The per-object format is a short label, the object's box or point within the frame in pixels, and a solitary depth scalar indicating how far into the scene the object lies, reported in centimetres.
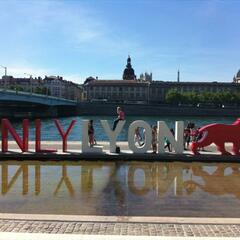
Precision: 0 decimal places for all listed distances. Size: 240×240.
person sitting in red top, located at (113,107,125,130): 1133
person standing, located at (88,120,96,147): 1247
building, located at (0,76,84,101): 10525
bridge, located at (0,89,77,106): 4466
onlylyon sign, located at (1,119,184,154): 1083
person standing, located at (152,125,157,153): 1118
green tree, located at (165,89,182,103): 10570
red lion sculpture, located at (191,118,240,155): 1084
